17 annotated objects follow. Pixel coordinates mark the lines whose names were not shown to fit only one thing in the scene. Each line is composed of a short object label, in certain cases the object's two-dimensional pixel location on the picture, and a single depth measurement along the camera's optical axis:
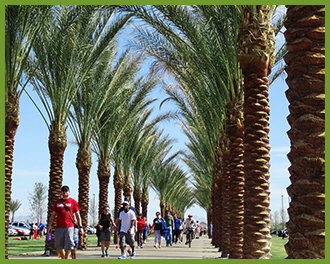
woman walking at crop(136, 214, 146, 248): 21.32
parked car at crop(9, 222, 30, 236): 45.55
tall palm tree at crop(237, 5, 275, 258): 9.61
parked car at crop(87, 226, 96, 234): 60.84
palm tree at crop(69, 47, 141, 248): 20.48
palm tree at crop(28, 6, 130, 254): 16.17
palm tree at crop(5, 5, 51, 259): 13.27
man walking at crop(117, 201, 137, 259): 13.16
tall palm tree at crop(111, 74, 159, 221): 24.94
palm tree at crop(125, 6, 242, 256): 13.06
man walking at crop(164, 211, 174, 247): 23.35
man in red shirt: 9.38
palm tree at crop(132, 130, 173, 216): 36.16
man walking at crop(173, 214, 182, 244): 28.55
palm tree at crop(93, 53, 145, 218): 22.09
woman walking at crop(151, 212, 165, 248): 21.50
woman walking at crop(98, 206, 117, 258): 15.38
